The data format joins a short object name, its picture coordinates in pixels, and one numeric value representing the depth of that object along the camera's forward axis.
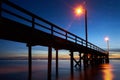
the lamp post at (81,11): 9.92
